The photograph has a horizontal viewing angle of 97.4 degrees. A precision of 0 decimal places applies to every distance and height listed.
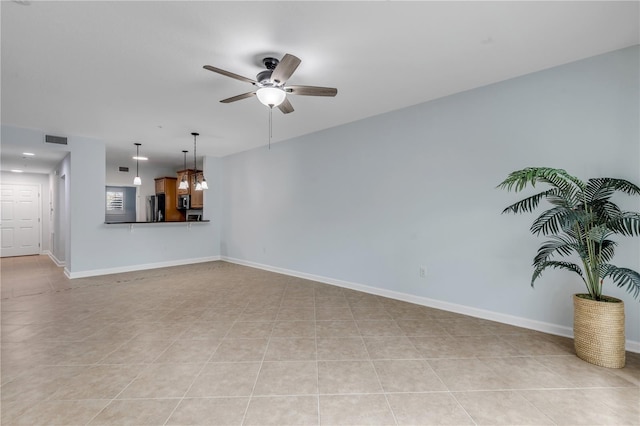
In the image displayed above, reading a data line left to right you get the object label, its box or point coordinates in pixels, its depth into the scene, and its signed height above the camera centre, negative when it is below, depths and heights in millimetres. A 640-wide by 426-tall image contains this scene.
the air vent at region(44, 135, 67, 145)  4984 +1254
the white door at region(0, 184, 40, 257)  7820 -301
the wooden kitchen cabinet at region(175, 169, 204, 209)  7527 +473
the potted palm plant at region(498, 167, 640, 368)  2283 -287
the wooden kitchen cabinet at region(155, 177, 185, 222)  8320 +356
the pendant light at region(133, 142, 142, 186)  5910 +1347
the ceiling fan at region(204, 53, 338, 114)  2295 +1161
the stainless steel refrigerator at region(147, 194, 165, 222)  8516 +90
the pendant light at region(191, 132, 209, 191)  5874 +530
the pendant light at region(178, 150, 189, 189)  6138 +848
